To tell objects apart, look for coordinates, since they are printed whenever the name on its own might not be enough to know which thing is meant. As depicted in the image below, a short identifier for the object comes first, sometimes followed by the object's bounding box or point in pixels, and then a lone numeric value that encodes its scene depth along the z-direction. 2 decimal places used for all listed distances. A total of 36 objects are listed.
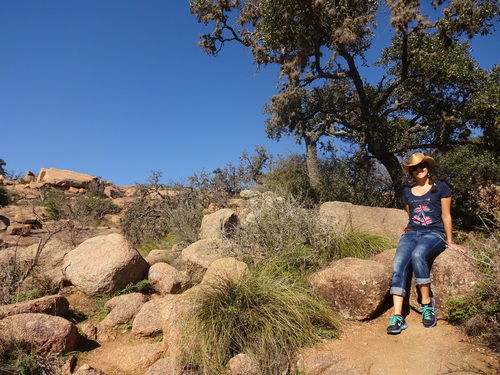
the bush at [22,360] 4.41
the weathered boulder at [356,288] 4.52
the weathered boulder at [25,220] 16.81
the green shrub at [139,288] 6.90
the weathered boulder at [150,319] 5.45
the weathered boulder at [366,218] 6.93
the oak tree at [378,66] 9.27
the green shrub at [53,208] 18.09
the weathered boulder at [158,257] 8.42
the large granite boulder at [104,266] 6.80
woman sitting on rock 4.27
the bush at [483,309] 3.78
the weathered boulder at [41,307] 5.34
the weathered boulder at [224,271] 4.92
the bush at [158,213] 10.65
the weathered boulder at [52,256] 7.46
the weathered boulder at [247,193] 11.98
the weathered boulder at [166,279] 6.91
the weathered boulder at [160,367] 4.24
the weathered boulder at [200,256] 6.44
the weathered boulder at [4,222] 16.27
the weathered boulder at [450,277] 4.28
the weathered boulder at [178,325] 4.14
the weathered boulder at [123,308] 5.91
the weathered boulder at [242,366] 3.93
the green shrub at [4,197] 23.86
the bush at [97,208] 17.42
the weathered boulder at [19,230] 14.41
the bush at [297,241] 5.66
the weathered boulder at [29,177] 37.59
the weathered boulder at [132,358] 4.73
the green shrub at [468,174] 10.90
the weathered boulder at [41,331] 4.74
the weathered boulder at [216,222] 8.14
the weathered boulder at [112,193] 33.53
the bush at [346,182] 12.61
